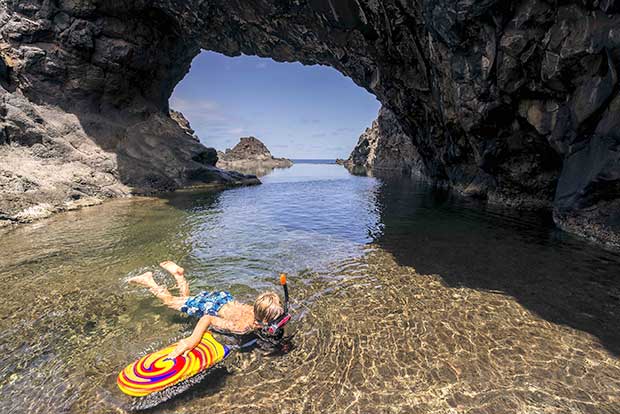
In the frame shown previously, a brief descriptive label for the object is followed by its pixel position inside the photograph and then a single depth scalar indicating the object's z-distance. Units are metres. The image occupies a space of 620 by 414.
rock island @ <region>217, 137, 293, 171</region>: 150.88
